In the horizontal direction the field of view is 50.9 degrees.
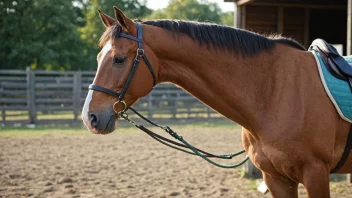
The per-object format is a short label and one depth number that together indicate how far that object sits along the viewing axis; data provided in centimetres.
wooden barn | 624
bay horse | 250
